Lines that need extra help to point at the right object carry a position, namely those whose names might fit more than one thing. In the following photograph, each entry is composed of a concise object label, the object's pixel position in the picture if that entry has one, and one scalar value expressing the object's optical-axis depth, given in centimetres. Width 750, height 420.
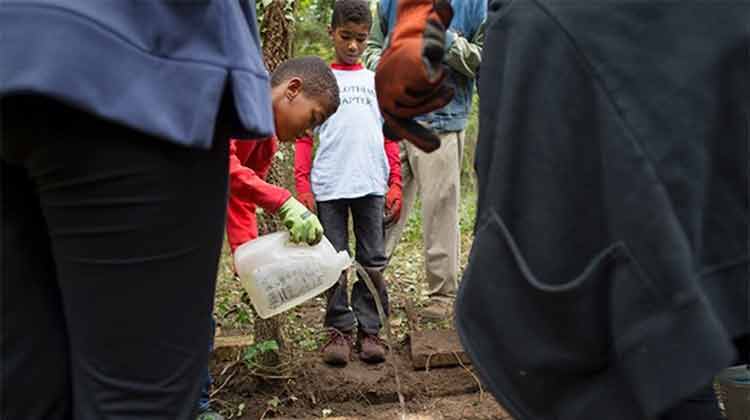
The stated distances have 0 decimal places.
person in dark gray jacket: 103
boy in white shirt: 316
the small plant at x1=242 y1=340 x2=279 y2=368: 278
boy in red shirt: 225
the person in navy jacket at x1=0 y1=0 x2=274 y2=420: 96
